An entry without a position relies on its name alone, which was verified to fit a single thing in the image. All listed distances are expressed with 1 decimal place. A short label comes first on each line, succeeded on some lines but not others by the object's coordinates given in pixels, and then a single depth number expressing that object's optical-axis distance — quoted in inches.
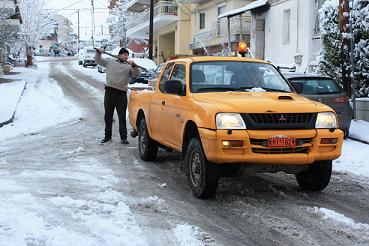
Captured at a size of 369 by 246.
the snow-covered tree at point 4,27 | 1217.4
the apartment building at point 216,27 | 1123.9
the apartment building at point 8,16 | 1256.5
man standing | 431.2
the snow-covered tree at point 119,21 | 2517.1
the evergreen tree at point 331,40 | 561.0
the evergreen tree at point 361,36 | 535.8
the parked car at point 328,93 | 449.1
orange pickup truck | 244.5
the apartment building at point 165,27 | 1568.7
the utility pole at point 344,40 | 504.7
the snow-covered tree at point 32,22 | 2170.3
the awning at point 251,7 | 957.4
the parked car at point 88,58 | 2207.2
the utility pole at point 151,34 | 1381.6
